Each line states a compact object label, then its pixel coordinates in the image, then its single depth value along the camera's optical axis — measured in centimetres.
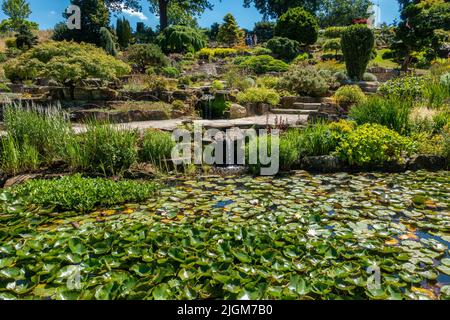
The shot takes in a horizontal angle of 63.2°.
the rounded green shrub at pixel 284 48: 2333
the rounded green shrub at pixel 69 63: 948
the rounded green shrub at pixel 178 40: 2533
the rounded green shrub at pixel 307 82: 1125
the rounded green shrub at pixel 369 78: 1321
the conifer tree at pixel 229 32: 3092
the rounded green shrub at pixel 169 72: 1559
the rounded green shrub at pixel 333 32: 2857
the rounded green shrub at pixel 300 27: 2600
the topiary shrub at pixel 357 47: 1219
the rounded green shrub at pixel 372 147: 589
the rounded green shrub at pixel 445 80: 871
